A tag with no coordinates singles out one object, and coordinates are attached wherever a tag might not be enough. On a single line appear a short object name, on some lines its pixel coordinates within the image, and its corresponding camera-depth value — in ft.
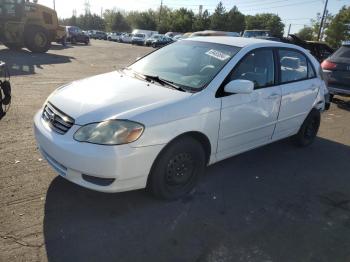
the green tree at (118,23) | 307.58
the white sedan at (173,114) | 10.56
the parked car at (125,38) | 168.78
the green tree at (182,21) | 244.42
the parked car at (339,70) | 29.99
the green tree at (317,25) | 180.04
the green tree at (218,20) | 228.24
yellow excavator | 53.67
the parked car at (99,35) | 201.36
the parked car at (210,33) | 54.87
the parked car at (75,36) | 113.28
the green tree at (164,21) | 256.11
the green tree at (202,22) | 233.35
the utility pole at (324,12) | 143.05
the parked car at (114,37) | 183.81
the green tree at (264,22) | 286.40
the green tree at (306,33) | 228.55
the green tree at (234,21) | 233.35
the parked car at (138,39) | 147.74
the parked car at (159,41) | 134.10
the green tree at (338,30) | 152.35
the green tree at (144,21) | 281.13
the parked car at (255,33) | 79.71
